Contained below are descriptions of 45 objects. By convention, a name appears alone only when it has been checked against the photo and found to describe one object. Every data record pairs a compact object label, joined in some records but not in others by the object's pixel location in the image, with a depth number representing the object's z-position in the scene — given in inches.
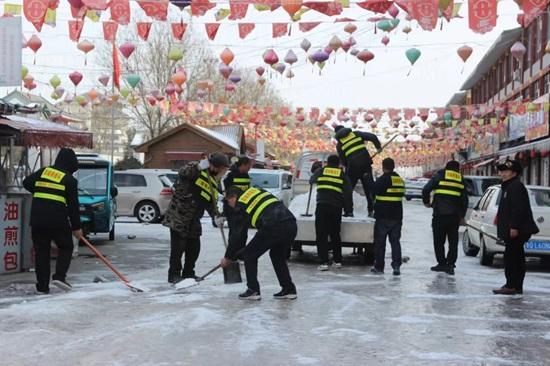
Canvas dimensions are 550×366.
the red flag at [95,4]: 491.5
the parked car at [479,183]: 909.6
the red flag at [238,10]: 552.7
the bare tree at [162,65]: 1822.1
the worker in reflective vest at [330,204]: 452.8
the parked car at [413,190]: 1937.7
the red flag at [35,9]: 496.4
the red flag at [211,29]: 621.6
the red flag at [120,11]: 513.0
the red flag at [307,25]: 618.8
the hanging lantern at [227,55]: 794.8
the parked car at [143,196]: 886.4
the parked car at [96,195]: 583.8
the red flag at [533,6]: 478.3
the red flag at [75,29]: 629.0
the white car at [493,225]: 484.4
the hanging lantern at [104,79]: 985.5
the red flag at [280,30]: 641.0
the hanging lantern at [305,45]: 767.1
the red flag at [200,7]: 511.2
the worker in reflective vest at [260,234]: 325.7
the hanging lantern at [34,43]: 715.4
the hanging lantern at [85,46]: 770.8
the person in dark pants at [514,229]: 362.9
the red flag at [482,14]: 505.4
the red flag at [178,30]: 637.3
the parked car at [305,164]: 730.5
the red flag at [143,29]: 646.5
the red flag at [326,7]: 530.9
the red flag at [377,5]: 507.6
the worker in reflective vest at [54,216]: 353.4
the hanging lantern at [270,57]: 786.8
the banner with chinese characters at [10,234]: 416.8
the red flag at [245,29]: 626.0
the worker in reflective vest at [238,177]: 423.9
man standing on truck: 496.7
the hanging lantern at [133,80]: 944.3
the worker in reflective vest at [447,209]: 442.9
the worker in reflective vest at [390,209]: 433.7
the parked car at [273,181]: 927.0
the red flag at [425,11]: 496.7
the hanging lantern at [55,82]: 943.7
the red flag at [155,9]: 536.7
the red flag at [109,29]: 631.2
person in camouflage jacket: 379.6
